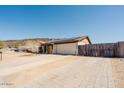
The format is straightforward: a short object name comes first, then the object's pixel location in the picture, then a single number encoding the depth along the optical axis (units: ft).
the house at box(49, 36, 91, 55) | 35.30
